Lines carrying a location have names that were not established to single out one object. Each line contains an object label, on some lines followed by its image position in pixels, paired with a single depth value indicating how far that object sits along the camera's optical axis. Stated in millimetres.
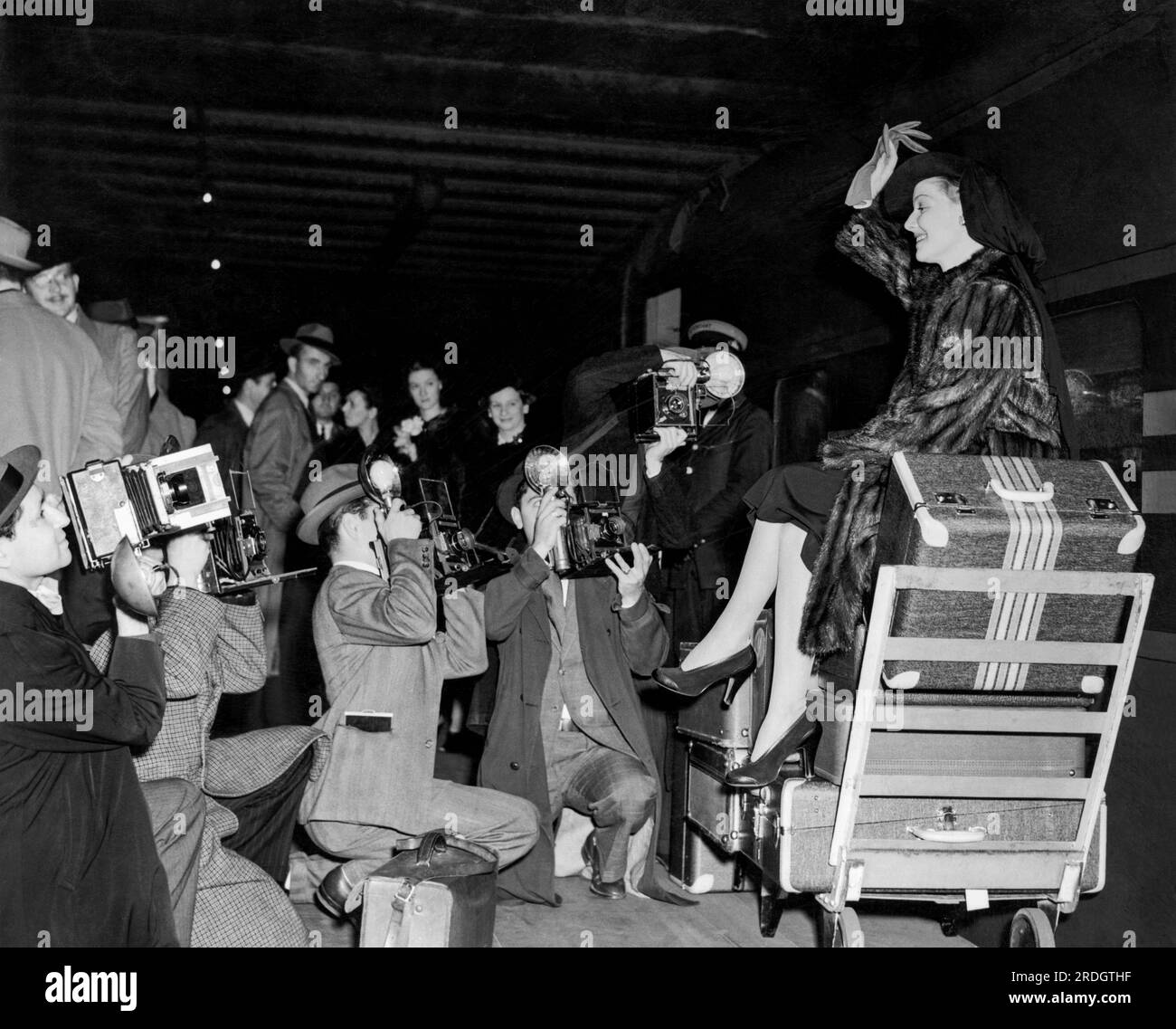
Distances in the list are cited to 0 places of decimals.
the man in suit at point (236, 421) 6789
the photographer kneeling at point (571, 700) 4605
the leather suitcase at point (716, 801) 4188
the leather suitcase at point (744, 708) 4375
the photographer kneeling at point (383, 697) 4160
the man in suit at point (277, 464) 6621
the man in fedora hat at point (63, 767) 3174
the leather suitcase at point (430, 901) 3473
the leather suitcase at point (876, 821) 3525
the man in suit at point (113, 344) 5309
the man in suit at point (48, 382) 4645
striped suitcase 3234
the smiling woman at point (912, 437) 3744
